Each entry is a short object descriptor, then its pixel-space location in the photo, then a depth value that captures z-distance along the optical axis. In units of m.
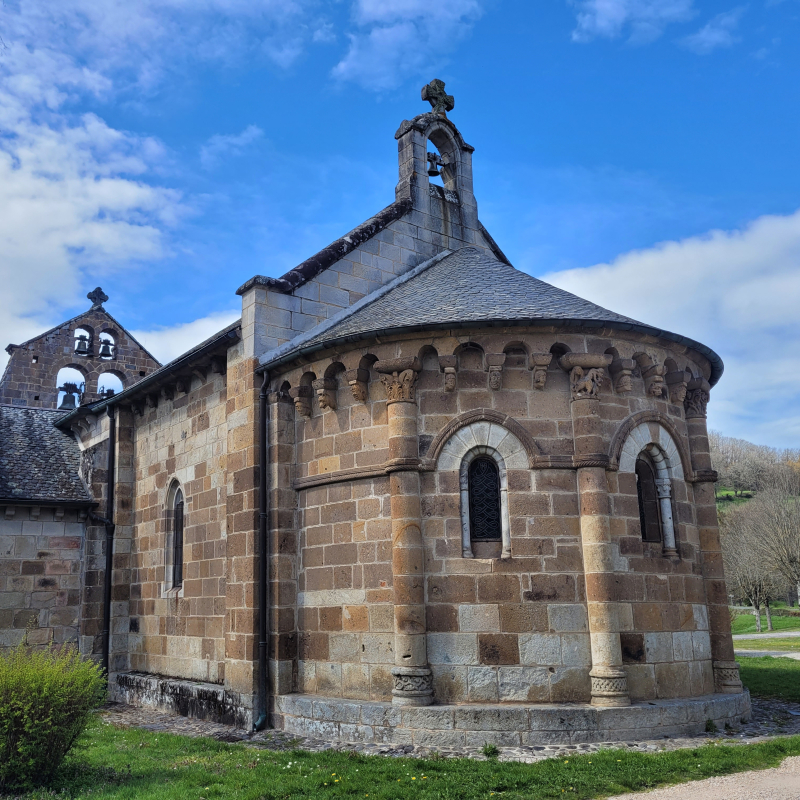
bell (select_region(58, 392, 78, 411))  24.89
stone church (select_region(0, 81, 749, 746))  9.69
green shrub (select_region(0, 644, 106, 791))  7.67
